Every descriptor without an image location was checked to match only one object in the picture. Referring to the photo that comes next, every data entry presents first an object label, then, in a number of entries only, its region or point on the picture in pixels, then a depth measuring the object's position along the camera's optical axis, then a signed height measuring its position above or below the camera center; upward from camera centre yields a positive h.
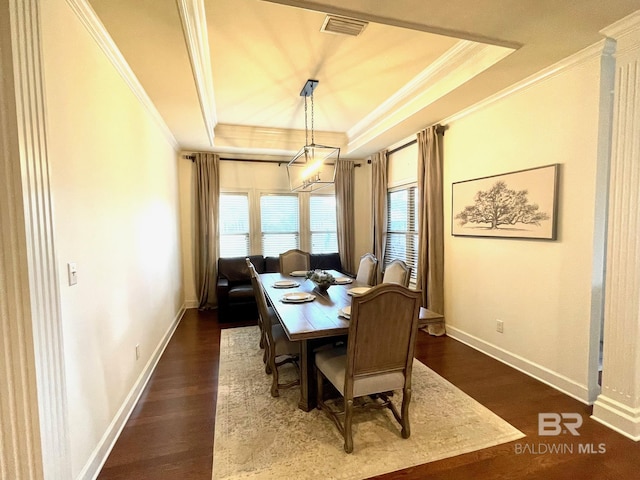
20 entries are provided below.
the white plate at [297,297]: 2.65 -0.66
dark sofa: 4.53 -0.91
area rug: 1.78 -1.44
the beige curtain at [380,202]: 5.17 +0.35
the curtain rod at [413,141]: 3.79 +1.18
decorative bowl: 2.92 -0.56
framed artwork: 2.61 +0.15
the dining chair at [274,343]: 2.50 -1.02
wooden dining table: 2.00 -0.70
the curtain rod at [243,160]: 5.06 +1.15
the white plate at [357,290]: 2.89 -0.67
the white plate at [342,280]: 3.44 -0.67
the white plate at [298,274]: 3.91 -0.66
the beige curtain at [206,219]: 5.04 +0.10
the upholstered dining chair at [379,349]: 1.80 -0.80
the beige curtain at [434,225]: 3.83 -0.05
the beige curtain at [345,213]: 5.70 +0.19
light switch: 1.57 -0.24
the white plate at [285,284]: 3.26 -0.66
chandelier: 3.15 +0.72
